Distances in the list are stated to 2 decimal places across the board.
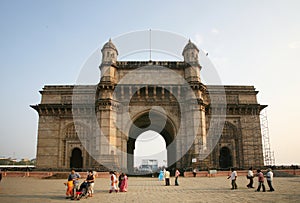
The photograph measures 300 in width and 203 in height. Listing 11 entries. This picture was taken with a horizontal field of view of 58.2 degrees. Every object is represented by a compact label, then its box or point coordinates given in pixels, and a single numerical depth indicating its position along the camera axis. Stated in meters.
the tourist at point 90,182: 13.77
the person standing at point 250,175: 16.72
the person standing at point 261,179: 15.50
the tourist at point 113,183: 15.58
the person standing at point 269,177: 15.55
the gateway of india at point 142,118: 30.36
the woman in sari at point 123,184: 16.08
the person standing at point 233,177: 16.33
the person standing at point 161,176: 24.90
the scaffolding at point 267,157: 35.55
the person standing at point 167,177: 20.01
